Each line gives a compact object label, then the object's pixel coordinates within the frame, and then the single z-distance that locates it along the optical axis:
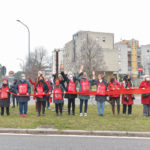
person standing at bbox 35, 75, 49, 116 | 10.00
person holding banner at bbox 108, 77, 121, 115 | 10.08
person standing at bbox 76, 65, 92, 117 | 9.98
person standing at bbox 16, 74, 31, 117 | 10.04
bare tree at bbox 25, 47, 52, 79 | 58.53
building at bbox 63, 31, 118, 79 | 70.50
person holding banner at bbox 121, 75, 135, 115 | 10.06
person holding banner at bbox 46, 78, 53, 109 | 10.77
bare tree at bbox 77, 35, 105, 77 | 36.06
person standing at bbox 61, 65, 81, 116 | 9.98
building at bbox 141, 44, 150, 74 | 100.94
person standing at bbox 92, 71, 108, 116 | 9.84
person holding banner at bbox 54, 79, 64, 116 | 9.85
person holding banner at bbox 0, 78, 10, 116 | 10.10
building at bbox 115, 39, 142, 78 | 92.21
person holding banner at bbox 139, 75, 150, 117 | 9.73
